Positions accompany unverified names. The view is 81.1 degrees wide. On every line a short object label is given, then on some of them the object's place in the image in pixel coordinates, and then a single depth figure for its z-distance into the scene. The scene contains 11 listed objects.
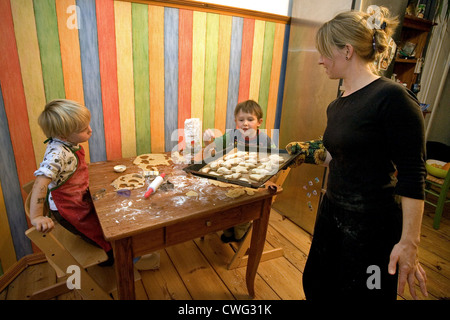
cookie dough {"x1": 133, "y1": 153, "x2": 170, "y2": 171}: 1.69
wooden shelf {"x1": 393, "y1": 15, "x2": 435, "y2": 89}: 2.83
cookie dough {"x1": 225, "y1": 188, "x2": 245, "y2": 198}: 1.36
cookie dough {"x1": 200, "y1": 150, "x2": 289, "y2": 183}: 1.40
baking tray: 1.17
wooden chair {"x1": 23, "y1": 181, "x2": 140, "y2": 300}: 1.14
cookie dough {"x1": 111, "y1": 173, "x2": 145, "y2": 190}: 1.41
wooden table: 1.10
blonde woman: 0.86
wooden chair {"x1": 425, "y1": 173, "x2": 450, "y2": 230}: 2.61
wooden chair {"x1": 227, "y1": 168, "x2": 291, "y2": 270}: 1.98
